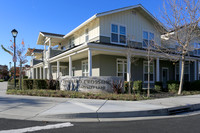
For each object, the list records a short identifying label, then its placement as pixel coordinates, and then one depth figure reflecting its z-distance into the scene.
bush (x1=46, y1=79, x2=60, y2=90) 13.27
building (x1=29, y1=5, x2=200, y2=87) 13.69
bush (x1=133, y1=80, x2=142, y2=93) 11.78
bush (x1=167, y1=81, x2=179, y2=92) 12.65
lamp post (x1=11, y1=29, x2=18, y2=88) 12.38
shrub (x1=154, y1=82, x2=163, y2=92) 12.89
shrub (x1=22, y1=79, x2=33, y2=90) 13.51
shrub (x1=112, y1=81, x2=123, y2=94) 10.76
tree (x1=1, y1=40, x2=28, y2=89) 15.40
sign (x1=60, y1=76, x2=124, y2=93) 11.04
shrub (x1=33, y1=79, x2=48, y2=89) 13.39
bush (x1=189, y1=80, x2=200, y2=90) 13.89
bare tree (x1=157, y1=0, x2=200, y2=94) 10.98
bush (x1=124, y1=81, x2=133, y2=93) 11.43
